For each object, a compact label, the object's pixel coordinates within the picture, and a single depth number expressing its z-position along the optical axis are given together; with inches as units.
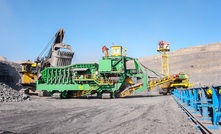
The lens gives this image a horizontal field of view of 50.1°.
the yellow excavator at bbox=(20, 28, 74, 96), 1102.4
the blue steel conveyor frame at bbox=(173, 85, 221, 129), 261.1
